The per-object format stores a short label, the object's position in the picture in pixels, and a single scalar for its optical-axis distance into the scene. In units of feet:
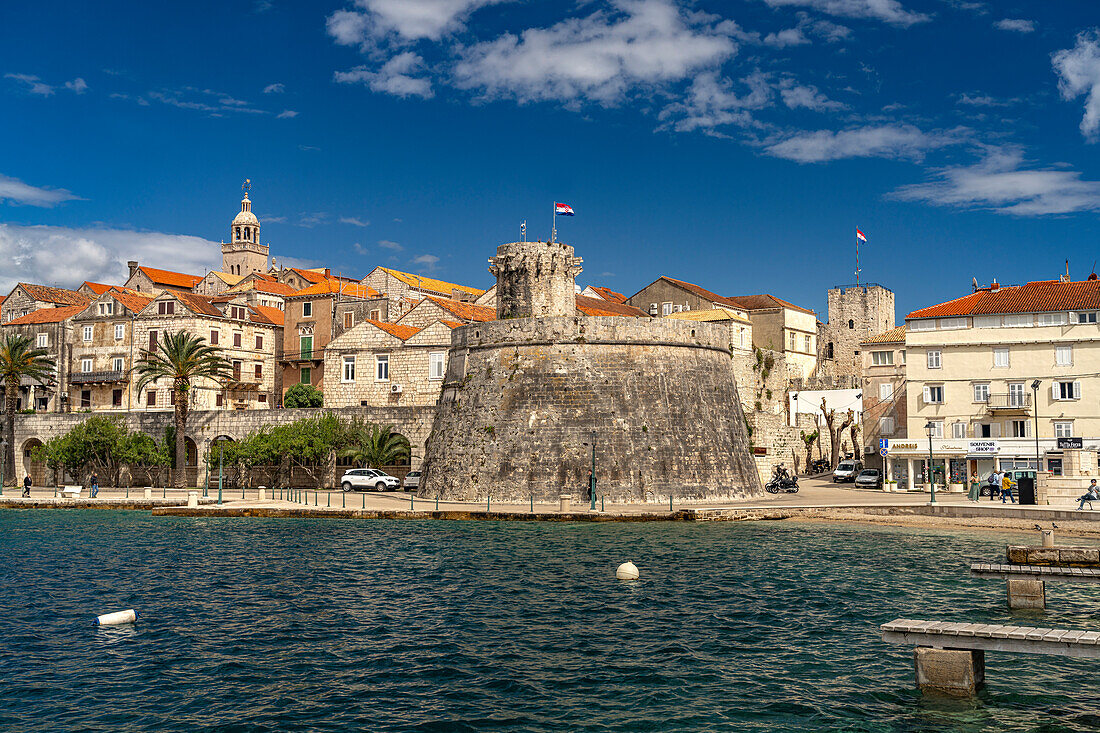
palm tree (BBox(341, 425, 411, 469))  173.17
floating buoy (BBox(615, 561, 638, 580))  77.82
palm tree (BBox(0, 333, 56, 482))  194.90
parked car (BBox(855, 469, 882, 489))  172.45
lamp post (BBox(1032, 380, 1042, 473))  151.02
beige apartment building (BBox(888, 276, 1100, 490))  155.74
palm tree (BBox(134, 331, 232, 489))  173.88
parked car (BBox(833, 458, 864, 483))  188.75
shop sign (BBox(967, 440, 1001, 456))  155.33
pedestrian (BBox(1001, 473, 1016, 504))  130.62
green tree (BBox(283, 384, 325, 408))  208.03
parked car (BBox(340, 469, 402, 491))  164.35
